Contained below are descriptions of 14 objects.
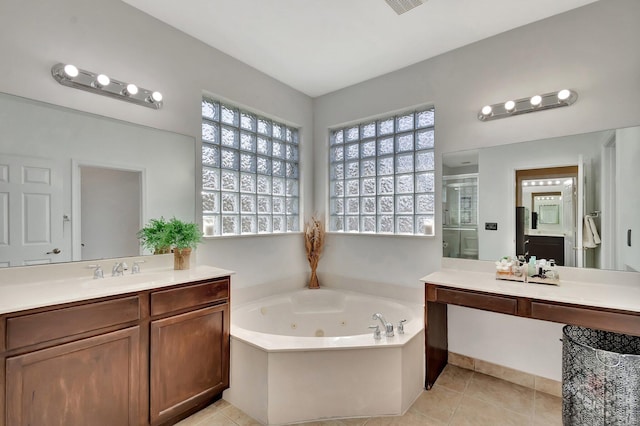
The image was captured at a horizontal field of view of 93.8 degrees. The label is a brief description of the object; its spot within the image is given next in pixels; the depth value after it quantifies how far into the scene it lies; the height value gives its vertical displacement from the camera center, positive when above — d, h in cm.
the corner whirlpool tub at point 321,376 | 184 -104
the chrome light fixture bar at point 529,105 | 208 +80
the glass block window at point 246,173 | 266 +40
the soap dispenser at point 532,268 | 210 -39
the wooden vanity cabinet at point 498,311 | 156 -58
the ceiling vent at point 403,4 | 195 +138
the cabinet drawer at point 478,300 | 186 -57
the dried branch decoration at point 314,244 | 338 -35
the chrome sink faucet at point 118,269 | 191 -36
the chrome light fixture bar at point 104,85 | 178 +82
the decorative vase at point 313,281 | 336 -76
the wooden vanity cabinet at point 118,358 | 129 -75
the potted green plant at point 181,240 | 216 -20
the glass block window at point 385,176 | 285 +39
